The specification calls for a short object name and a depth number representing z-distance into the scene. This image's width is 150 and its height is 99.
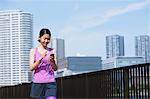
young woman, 5.08
